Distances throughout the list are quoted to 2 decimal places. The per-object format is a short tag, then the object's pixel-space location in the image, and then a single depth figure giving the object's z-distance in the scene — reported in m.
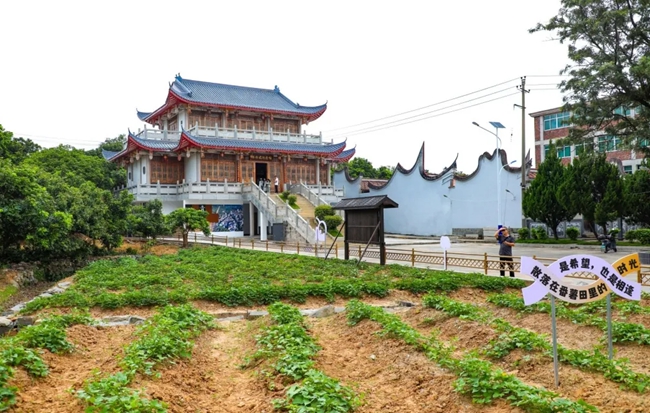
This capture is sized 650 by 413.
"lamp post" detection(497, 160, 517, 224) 35.38
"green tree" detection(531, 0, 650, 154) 19.92
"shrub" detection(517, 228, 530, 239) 33.31
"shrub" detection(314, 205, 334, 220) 33.68
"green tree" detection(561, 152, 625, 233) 27.39
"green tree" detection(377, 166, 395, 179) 66.95
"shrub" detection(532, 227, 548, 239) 32.38
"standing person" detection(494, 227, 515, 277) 15.33
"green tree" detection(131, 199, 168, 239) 25.72
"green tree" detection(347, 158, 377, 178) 67.08
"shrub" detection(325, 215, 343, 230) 32.84
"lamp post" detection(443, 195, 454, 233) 37.75
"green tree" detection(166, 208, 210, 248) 27.44
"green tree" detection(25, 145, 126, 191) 38.75
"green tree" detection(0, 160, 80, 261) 16.62
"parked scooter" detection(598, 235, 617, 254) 24.77
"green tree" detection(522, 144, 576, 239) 30.47
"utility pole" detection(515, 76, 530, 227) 31.58
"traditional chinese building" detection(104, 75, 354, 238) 37.09
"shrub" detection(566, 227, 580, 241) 30.48
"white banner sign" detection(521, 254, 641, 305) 6.40
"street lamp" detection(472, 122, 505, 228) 34.84
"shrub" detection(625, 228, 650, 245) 28.23
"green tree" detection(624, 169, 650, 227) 27.36
